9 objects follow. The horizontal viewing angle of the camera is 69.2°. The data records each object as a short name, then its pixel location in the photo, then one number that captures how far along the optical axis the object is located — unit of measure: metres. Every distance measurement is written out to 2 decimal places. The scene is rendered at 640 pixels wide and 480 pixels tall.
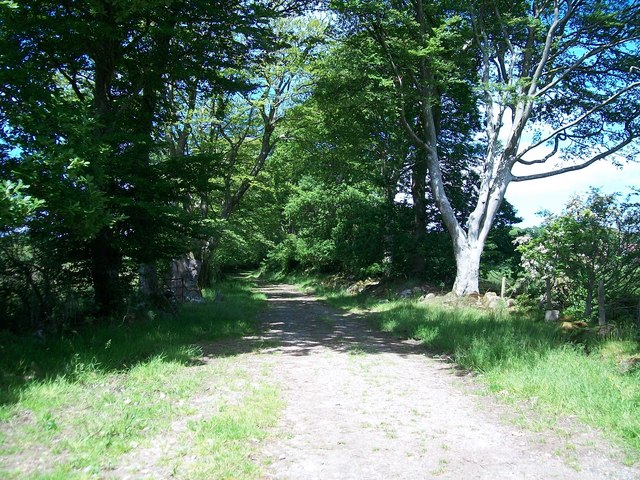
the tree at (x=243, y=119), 18.66
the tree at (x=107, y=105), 6.55
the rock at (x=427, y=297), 16.68
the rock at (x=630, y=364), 6.36
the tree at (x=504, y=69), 14.60
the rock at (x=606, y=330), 8.27
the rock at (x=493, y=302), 13.73
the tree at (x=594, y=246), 10.06
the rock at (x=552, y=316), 10.77
